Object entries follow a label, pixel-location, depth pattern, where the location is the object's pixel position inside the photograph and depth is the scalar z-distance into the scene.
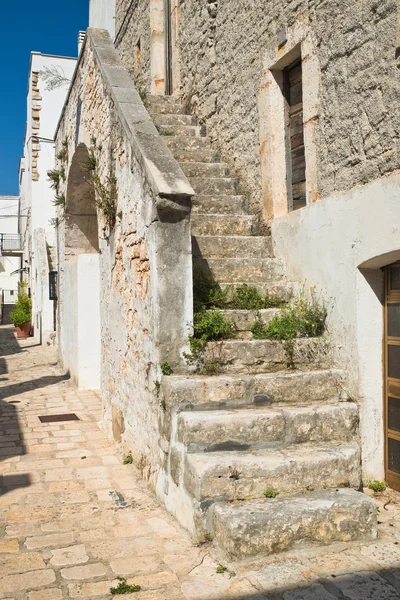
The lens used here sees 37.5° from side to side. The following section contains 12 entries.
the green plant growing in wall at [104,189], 5.68
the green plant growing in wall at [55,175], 9.78
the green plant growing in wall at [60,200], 9.54
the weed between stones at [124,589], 2.84
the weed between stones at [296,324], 4.53
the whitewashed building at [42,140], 18.84
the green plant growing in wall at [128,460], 5.10
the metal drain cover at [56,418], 6.84
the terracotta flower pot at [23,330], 18.72
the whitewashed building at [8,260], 38.44
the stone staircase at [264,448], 3.17
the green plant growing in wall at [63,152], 9.04
